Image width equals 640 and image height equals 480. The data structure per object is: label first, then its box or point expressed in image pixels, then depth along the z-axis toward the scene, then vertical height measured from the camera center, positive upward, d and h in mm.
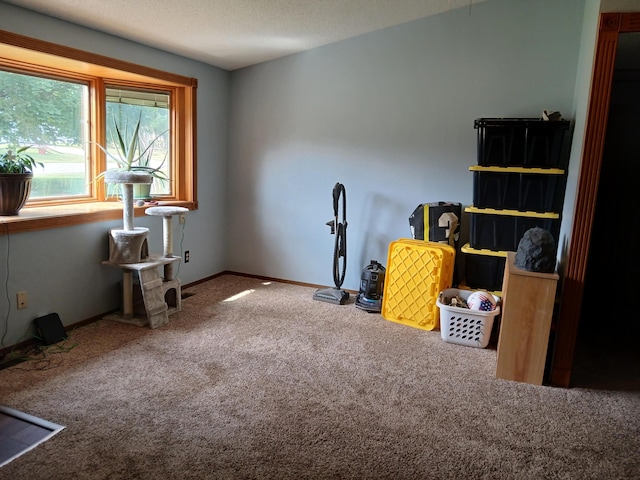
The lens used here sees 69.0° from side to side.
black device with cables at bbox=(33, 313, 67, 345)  2951 -1076
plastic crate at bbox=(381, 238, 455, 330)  3459 -751
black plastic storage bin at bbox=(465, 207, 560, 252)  3311 -296
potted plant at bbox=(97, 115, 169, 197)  3146 +69
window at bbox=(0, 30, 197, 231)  3010 +336
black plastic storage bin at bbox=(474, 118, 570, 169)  3211 +307
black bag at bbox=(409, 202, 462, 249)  3631 -321
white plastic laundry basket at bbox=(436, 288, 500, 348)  3105 -957
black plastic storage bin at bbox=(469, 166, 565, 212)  3250 -17
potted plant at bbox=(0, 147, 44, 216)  2814 -135
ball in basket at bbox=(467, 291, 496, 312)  3133 -797
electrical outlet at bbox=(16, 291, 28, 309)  2871 -866
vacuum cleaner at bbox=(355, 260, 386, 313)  3814 -909
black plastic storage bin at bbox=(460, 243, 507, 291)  3432 -622
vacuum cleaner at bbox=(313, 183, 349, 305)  4004 -661
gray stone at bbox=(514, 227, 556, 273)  2600 -371
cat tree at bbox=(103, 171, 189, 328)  3240 -700
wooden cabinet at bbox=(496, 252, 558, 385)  2586 -778
